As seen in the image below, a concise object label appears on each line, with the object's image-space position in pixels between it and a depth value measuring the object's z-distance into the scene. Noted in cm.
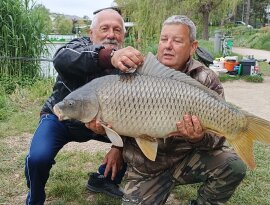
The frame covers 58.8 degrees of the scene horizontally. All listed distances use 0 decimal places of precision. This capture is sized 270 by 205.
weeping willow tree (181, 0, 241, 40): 1236
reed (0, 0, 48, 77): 427
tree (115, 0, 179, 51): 745
